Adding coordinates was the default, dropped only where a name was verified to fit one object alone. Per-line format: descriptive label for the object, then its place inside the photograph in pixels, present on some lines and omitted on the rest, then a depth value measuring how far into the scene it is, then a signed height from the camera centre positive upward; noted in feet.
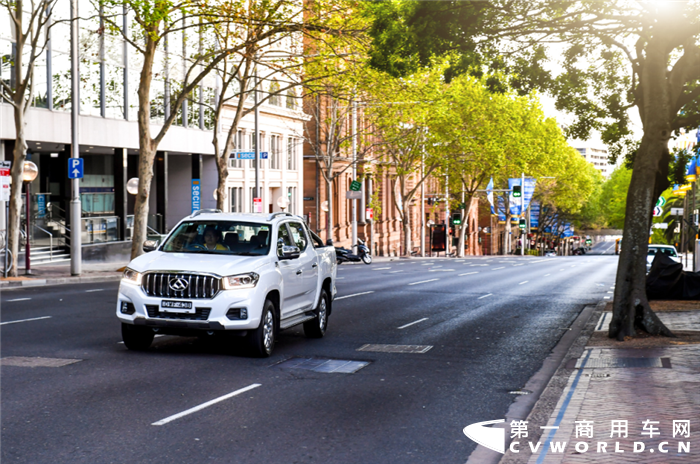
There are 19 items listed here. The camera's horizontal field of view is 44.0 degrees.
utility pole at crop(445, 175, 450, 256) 241.24 +2.96
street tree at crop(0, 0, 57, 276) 78.89 +9.80
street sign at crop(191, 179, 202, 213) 141.79 +5.93
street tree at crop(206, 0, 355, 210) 82.07 +20.23
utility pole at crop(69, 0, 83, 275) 87.04 +9.03
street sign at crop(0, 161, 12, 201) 78.29 +4.57
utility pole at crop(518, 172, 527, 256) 225.15 +8.10
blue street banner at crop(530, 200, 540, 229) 312.09 +3.81
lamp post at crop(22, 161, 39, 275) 85.05 +5.59
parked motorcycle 148.72 -4.80
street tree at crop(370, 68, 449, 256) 161.21 +20.98
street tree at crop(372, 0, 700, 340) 45.39 +10.39
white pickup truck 35.70 -2.21
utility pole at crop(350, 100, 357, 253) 170.40 +11.45
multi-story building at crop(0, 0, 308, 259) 106.63 +12.83
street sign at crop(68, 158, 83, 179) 88.53 +6.54
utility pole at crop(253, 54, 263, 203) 135.33 +11.38
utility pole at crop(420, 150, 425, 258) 220.23 +2.04
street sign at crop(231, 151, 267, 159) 125.70 +10.95
